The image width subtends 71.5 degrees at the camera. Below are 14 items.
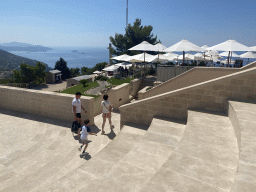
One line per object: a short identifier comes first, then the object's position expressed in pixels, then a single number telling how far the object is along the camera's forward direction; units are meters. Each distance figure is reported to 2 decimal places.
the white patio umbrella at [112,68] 29.36
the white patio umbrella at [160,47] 17.24
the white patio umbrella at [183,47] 13.81
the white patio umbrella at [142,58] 19.44
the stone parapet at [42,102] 8.75
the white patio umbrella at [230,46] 13.19
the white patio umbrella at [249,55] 22.08
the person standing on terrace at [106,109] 7.63
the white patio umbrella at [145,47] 17.05
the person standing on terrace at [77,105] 7.75
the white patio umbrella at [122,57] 23.46
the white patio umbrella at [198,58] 22.77
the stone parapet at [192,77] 9.77
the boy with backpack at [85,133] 6.22
